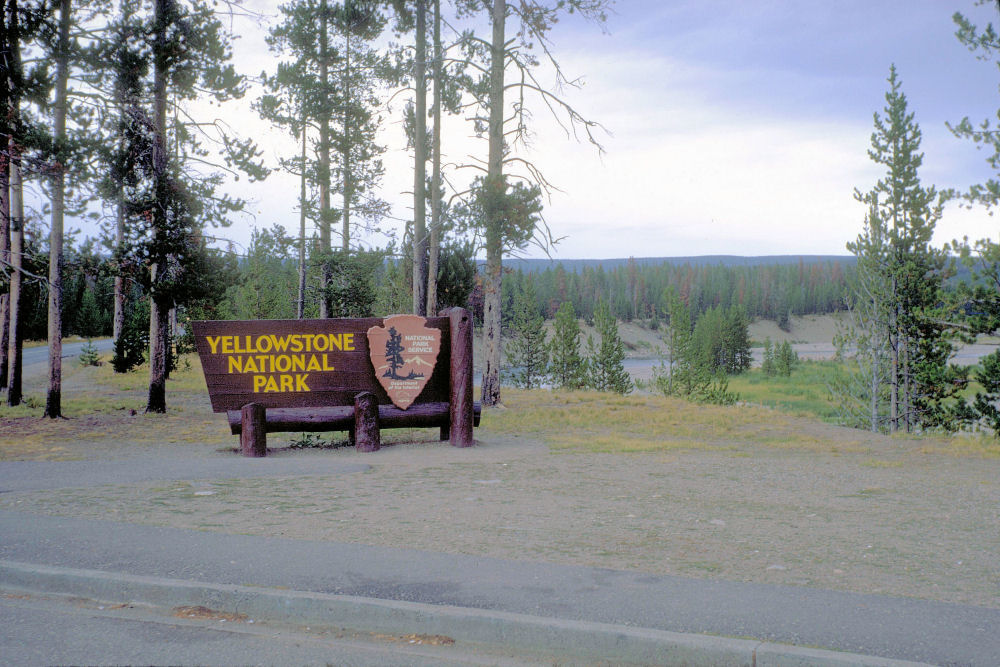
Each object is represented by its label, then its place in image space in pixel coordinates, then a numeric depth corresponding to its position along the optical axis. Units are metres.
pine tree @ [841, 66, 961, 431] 29.19
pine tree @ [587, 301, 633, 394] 43.94
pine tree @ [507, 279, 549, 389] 46.12
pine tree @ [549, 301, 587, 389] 43.91
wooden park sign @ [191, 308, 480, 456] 11.74
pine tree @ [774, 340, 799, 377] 86.62
